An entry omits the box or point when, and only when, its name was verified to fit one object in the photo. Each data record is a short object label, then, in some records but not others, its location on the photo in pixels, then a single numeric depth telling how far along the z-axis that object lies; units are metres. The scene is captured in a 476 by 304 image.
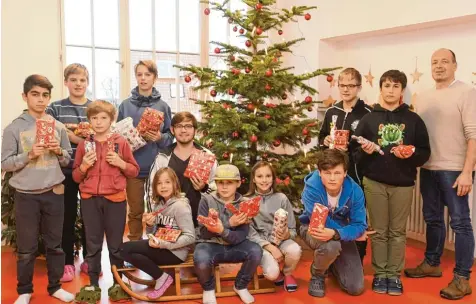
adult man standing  3.12
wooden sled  3.11
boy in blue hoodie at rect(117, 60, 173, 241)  3.61
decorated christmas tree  3.69
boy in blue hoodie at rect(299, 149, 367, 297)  3.11
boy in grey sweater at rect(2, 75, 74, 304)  2.93
